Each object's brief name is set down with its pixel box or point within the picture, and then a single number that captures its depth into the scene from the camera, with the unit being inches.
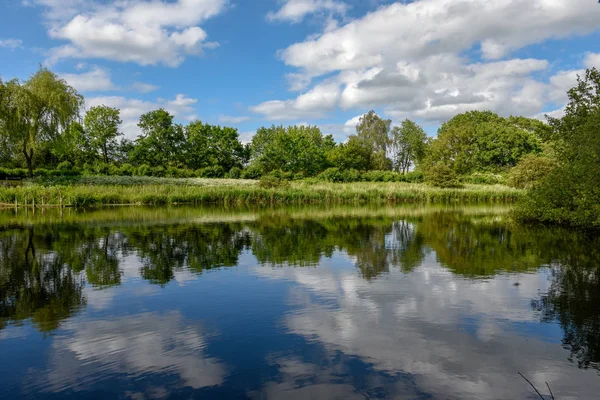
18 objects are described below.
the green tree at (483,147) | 2546.8
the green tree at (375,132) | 3189.0
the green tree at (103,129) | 2490.2
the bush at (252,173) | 2284.7
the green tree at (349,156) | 2723.9
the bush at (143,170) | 2038.8
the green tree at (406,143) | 3248.0
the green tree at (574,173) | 639.8
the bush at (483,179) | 2254.7
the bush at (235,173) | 2309.3
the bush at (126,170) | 2016.5
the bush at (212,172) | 2298.2
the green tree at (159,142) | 2490.2
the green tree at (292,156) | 2588.6
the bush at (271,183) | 1732.3
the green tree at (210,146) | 2615.7
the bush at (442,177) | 2001.7
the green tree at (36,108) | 1390.3
